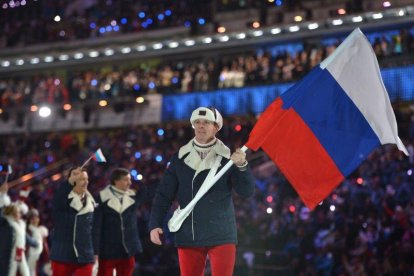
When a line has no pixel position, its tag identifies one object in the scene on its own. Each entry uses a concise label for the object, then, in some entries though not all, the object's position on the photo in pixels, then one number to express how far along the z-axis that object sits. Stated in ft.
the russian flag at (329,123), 43.62
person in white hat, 41.88
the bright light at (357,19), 164.02
